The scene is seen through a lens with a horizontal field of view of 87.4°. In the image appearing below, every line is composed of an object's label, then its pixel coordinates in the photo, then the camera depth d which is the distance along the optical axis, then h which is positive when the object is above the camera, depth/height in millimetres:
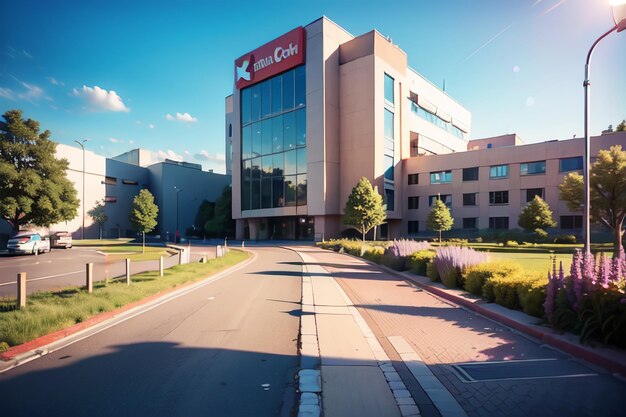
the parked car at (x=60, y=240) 34125 -2482
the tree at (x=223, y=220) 61469 -637
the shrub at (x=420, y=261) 13562 -1885
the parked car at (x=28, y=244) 24688 -2093
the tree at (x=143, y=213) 33062 +368
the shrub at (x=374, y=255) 19125 -2394
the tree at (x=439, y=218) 37000 -167
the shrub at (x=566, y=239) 32219 -2222
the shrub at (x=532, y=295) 6562 -1624
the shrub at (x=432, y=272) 11695 -2011
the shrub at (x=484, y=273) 8680 -1530
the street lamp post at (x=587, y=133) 9772 +2708
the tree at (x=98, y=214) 58472 +480
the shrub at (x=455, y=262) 10328 -1454
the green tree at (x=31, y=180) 30928 +3792
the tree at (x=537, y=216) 32844 +52
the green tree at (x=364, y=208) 31594 +833
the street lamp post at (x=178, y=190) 70131 +5734
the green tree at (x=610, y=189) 24047 +2101
